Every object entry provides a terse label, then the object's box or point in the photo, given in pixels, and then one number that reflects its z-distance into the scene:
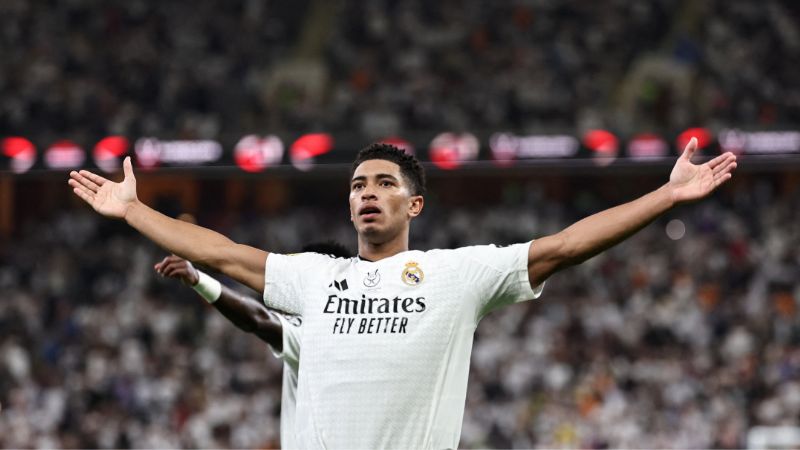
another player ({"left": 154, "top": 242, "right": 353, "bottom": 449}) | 12.16
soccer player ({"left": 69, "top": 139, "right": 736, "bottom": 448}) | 8.05
